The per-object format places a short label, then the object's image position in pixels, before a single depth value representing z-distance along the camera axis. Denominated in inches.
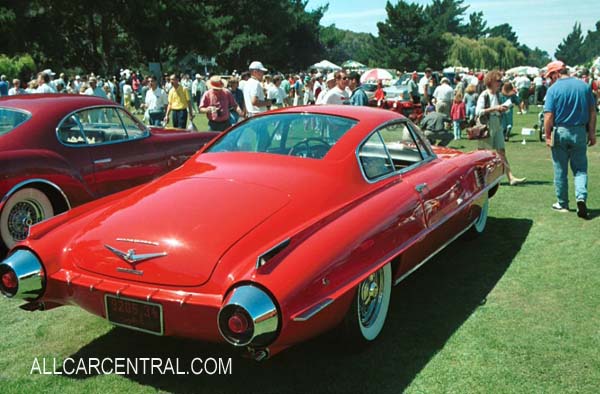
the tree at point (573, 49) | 7204.7
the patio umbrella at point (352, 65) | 2487.0
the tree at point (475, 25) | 6650.6
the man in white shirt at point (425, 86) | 728.3
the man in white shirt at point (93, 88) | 692.1
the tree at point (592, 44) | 7130.9
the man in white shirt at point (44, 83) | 569.6
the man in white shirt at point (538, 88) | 989.8
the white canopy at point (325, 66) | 1994.3
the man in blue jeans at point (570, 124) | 257.4
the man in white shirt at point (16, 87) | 632.8
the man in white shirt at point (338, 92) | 404.8
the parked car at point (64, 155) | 226.4
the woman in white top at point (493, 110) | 323.9
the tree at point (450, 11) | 5836.6
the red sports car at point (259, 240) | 119.8
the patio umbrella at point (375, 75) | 1444.3
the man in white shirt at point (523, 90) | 903.7
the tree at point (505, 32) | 7544.3
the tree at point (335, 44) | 3048.7
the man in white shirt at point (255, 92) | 419.2
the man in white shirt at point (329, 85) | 441.6
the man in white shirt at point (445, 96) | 560.2
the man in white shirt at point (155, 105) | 523.7
